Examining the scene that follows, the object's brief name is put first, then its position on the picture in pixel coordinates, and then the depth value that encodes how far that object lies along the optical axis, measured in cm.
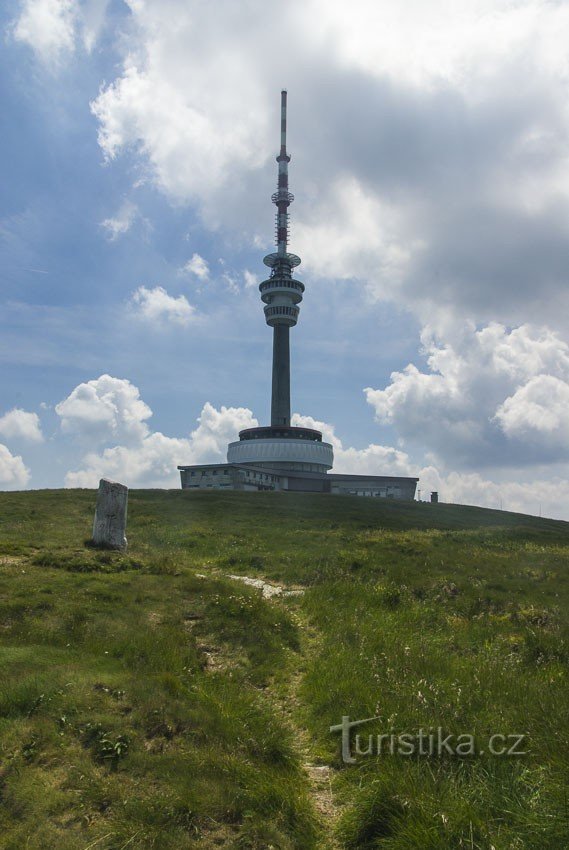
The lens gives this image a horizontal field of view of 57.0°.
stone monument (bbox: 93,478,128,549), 2316
